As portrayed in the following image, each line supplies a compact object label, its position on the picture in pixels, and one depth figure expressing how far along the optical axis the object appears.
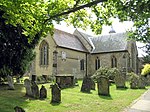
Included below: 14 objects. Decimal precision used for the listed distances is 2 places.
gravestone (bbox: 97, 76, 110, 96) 9.61
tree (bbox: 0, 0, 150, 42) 5.41
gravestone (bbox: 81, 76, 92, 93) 10.64
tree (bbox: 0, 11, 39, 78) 10.43
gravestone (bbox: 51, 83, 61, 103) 7.44
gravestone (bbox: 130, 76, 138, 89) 13.27
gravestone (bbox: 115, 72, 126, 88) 13.16
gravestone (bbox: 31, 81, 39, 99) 8.06
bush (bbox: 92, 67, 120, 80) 16.84
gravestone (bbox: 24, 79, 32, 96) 8.42
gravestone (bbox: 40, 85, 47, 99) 8.01
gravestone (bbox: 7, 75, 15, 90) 10.20
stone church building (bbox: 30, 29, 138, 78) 20.37
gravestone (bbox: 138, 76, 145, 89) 13.41
